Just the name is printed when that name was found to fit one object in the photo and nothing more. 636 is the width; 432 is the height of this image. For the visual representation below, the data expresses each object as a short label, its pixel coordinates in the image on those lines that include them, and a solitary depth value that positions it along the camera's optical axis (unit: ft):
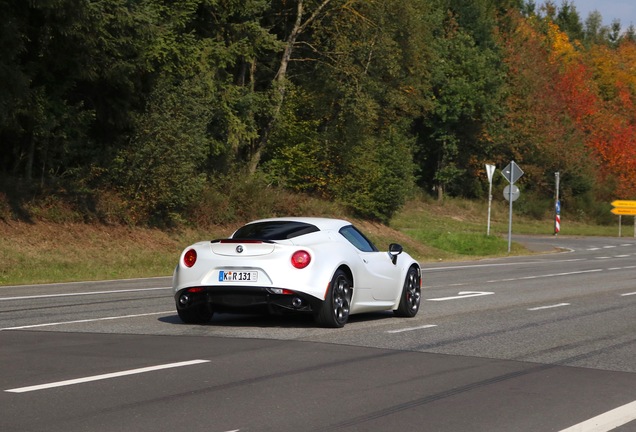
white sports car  44.98
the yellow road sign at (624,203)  260.38
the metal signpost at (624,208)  258.57
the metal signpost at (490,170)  145.18
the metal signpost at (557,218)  204.85
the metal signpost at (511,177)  147.23
